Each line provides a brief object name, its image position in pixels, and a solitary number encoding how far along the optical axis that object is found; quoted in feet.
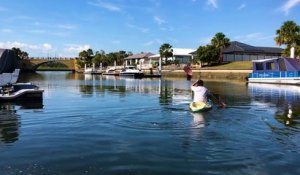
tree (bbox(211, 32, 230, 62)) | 236.42
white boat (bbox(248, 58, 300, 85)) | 120.00
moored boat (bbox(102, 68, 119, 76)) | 267.86
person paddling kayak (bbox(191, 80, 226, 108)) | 41.74
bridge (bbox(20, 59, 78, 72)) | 399.74
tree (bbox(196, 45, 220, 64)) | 220.91
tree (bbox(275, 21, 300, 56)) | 174.52
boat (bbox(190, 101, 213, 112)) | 42.24
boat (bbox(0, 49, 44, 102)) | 59.60
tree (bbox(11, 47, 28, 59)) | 410.93
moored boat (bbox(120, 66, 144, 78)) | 205.01
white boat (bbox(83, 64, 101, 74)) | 314.45
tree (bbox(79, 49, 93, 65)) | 398.46
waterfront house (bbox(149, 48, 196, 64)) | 299.31
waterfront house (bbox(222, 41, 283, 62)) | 237.58
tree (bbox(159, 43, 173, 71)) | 269.32
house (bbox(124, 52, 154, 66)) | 334.22
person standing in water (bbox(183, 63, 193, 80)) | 56.54
